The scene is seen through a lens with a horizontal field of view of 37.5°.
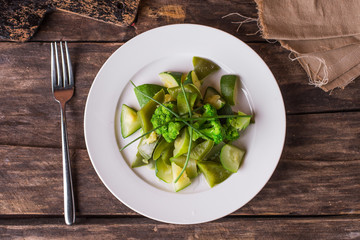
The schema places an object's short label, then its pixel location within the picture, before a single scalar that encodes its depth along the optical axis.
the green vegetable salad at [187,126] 0.57
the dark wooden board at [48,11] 0.60
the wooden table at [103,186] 0.63
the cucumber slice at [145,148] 0.59
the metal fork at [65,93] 0.62
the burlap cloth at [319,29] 0.60
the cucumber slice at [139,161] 0.60
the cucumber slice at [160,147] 0.59
